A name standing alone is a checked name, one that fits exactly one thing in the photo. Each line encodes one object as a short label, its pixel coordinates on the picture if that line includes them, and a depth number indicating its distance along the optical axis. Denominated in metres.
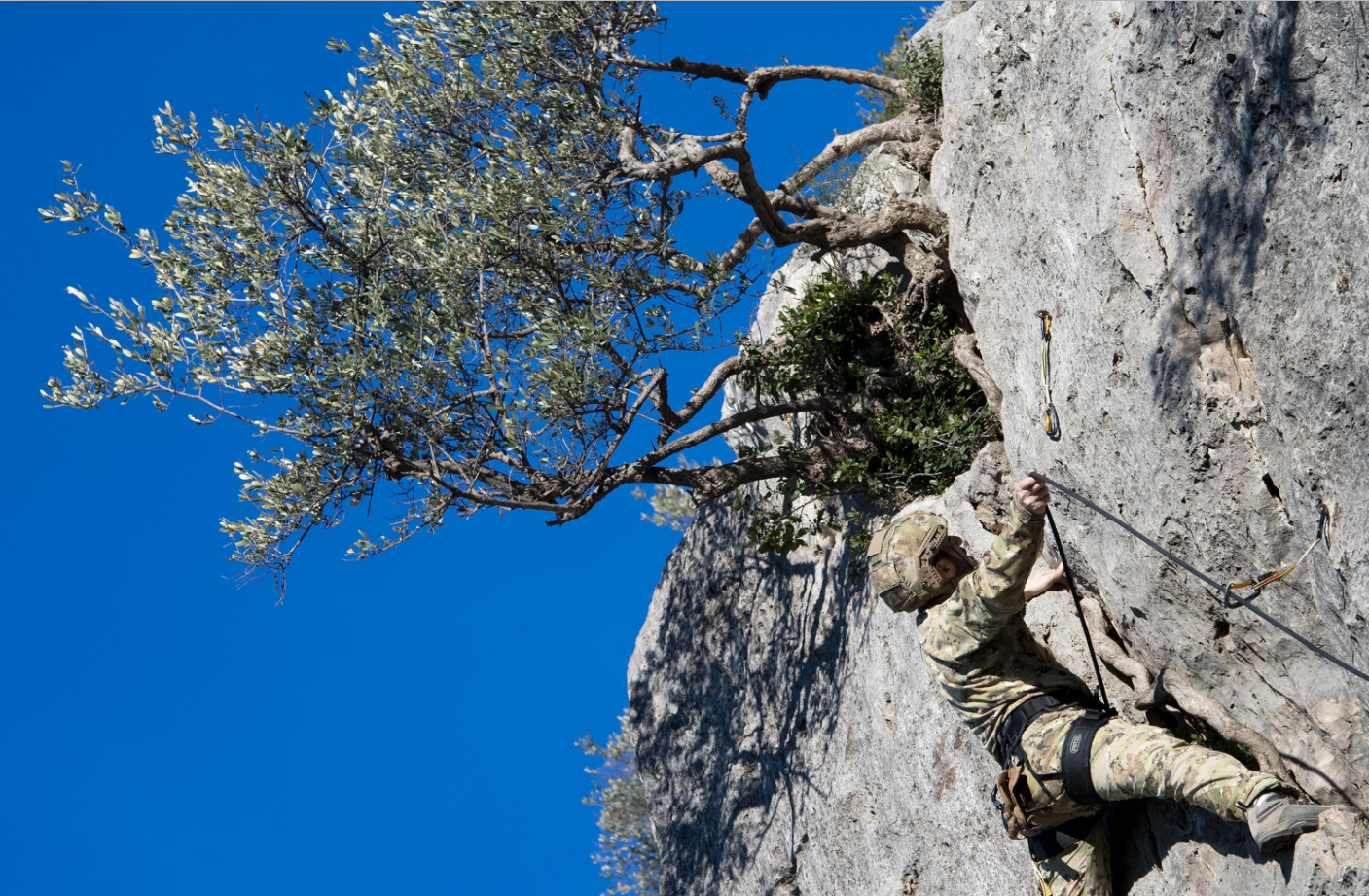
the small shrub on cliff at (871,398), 11.80
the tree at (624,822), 23.66
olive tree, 11.02
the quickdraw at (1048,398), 8.73
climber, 7.00
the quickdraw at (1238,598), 6.39
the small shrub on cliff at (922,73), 13.43
